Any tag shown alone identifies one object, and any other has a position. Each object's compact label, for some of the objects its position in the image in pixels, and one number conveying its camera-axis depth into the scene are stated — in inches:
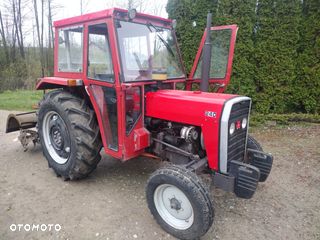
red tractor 100.2
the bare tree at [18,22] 642.8
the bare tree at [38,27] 640.0
